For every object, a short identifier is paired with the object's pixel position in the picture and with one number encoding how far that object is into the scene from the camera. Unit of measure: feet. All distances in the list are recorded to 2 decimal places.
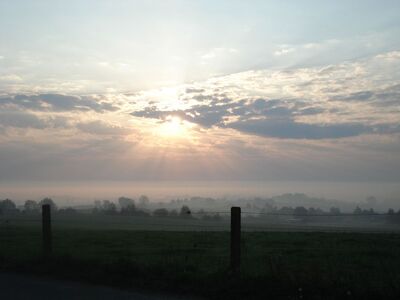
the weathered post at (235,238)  35.12
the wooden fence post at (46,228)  45.57
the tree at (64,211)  154.81
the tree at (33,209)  142.57
